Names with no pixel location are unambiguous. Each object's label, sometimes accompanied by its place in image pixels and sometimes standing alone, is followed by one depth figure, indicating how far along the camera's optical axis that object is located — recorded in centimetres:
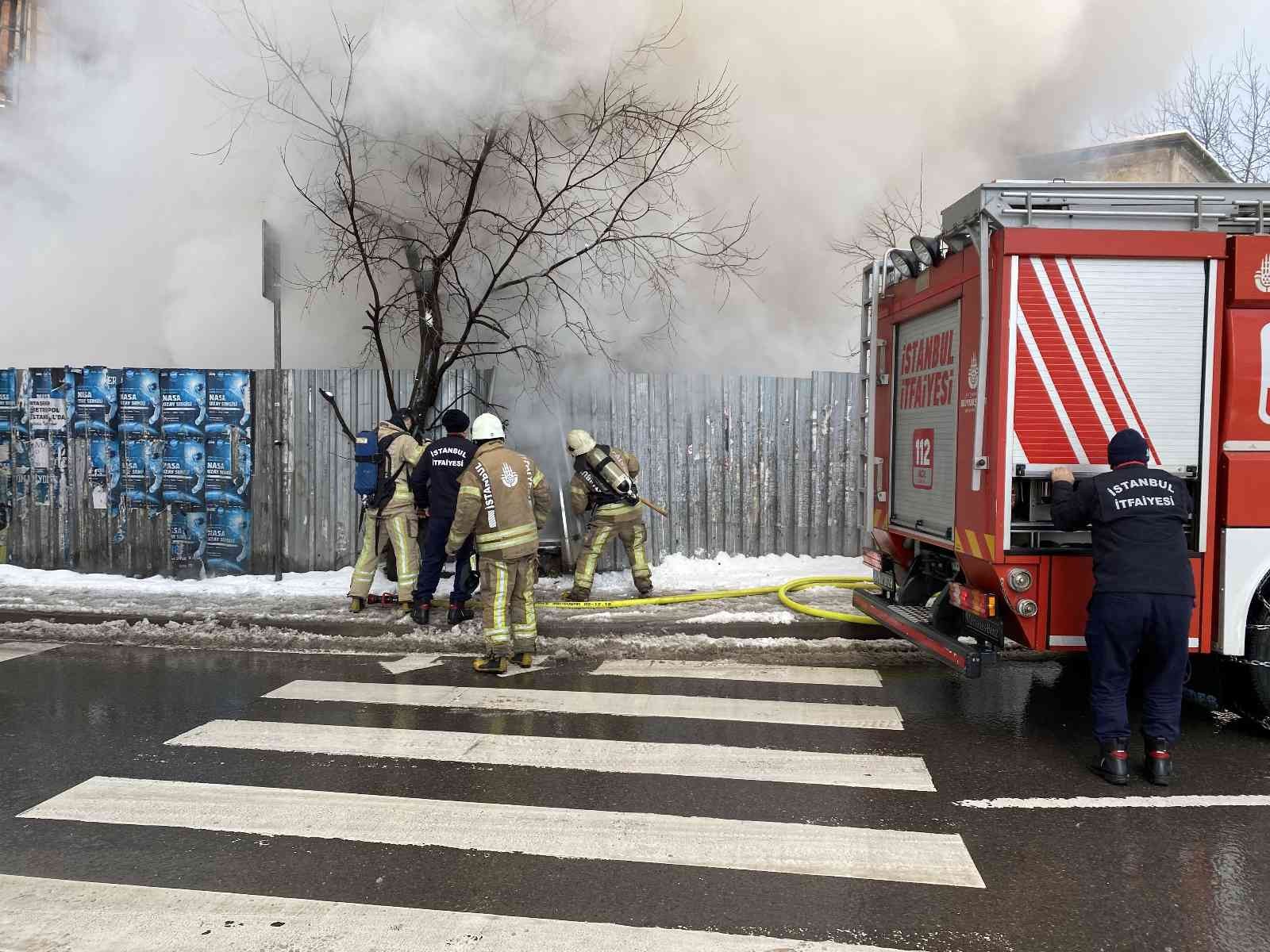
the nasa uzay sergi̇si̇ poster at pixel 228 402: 927
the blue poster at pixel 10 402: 966
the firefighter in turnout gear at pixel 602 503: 815
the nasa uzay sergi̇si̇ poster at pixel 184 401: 929
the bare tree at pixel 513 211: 910
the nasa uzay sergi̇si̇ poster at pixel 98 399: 942
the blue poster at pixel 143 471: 941
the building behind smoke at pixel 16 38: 1282
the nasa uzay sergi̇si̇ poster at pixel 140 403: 934
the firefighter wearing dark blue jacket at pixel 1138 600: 412
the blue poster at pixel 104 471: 950
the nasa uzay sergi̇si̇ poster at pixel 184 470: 935
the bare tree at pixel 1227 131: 1321
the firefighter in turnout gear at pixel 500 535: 593
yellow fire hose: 742
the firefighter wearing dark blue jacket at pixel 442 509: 734
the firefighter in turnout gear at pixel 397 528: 774
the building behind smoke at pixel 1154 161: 1271
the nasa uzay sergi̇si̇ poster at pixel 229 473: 934
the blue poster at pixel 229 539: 940
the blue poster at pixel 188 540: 942
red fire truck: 449
